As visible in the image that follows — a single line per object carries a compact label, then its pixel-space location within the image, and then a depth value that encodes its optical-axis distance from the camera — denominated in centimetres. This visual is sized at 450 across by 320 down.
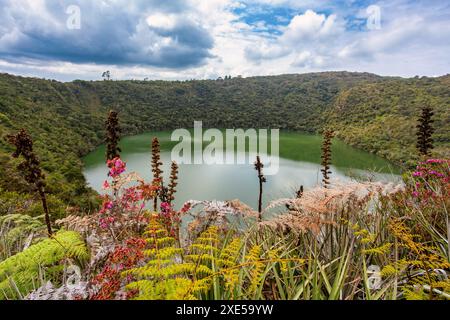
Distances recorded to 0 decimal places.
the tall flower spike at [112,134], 367
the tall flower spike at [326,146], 682
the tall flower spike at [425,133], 604
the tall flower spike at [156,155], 414
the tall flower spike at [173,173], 425
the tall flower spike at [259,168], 582
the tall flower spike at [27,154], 311
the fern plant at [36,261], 188
